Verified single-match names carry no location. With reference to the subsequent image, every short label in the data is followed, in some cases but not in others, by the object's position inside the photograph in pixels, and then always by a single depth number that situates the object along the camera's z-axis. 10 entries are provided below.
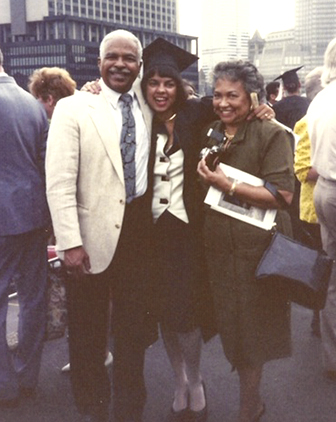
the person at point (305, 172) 3.69
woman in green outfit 2.72
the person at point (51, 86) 4.18
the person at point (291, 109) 5.80
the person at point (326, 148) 3.17
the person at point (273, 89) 8.85
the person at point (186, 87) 2.92
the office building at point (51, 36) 104.00
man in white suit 2.70
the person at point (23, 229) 3.28
